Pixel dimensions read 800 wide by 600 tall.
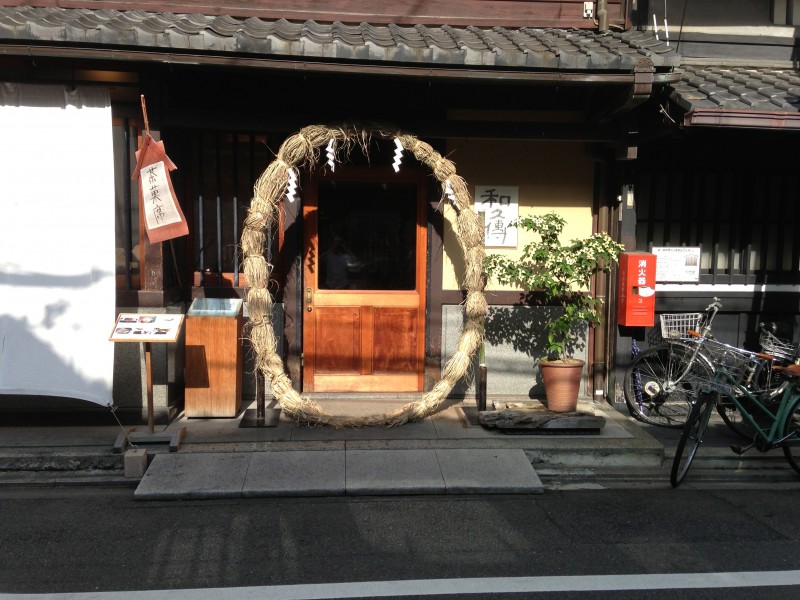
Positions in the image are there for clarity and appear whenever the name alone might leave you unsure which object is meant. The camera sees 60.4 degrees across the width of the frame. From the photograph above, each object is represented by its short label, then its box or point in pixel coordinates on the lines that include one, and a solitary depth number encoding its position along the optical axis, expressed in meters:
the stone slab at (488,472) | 5.81
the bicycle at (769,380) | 6.91
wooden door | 7.86
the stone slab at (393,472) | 5.73
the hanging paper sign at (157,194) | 6.21
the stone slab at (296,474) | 5.67
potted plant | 6.92
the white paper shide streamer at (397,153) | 6.70
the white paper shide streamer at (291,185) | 6.65
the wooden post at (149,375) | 6.22
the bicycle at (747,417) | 6.06
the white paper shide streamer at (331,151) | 6.64
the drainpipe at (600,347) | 7.84
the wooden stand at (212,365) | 6.91
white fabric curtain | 6.29
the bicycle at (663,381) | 7.30
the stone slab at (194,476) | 5.61
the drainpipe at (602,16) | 7.78
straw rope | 6.55
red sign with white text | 7.20
